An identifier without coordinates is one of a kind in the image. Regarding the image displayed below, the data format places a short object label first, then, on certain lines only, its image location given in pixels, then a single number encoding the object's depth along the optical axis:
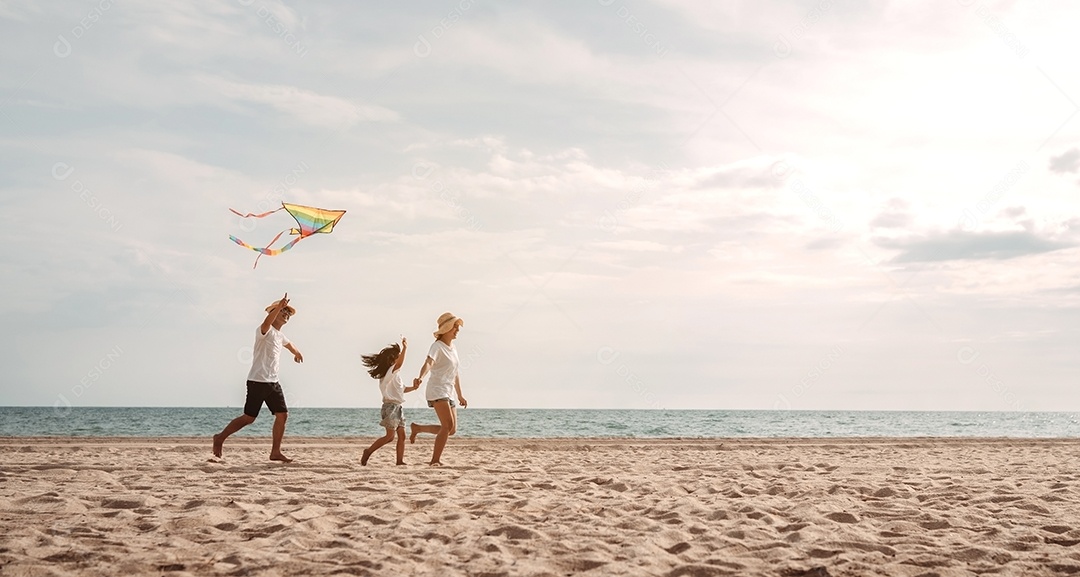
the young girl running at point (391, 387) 9.48
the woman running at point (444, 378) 9.14
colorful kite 9.70
